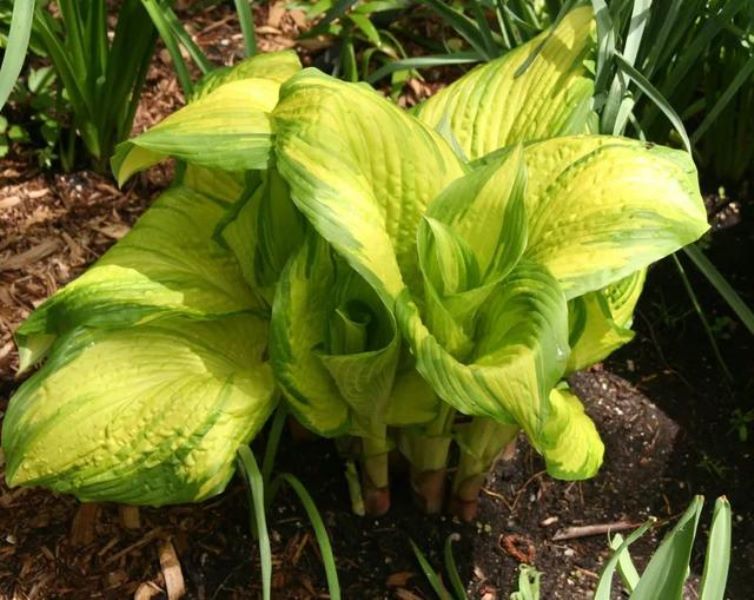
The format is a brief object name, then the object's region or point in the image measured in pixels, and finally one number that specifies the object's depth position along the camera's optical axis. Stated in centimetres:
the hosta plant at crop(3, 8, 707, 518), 95
